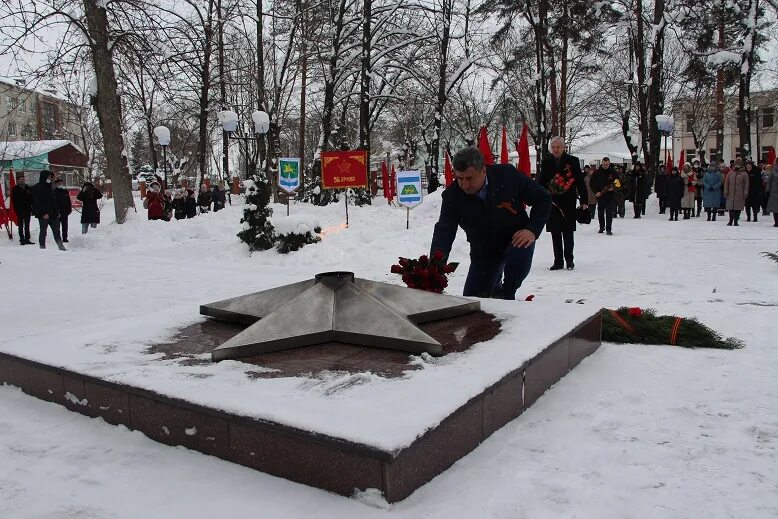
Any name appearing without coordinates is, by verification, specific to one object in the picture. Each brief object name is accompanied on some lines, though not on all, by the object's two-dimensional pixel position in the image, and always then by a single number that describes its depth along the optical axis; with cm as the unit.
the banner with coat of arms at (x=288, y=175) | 1733
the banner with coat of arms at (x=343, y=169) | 1700
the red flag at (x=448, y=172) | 2163
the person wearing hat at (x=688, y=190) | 1983
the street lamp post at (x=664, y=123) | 2519
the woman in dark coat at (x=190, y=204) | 2395
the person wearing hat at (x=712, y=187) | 1881
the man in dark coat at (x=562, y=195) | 937
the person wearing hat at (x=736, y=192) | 1711
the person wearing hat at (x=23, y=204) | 1616
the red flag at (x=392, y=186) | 2969
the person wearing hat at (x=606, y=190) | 1506
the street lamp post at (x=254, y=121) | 2153
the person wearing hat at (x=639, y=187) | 1992
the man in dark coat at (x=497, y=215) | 542
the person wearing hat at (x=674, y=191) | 1933
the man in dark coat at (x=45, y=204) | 1492
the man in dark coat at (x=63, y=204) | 1542
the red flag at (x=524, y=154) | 1731
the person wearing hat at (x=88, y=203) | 1830
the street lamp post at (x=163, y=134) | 2545
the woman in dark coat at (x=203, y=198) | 2586
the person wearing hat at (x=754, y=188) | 1791
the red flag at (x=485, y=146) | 1584
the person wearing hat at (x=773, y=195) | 1609
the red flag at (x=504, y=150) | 1683
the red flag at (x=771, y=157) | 2177
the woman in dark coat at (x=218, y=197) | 2672
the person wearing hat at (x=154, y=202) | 1941
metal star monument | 388
